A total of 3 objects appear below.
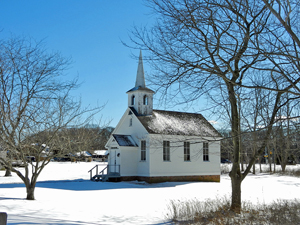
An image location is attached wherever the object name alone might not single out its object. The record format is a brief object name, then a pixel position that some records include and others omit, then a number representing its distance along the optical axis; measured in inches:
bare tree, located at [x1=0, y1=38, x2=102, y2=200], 500.6
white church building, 1099.9
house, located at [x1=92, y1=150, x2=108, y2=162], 3616.6
